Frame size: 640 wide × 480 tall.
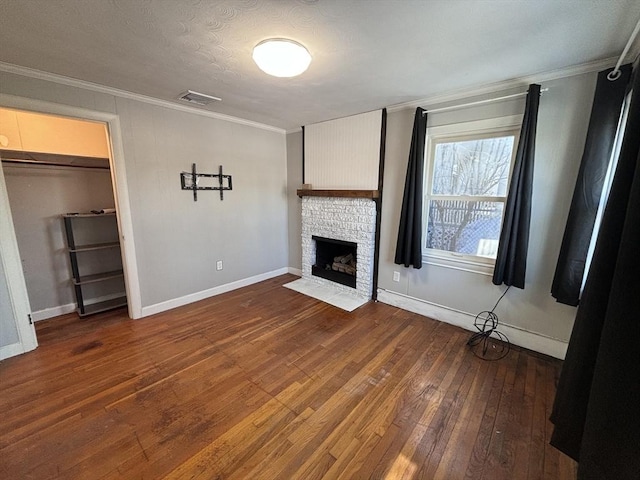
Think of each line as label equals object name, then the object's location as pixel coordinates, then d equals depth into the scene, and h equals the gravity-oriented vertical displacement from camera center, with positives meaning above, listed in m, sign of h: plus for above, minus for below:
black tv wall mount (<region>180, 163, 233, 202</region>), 3.15 +0.19
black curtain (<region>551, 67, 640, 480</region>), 0.49 -0.30
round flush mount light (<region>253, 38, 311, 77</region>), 1.66 +0.91
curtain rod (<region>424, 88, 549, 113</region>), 2.24 +0.88
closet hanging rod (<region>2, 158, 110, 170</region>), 2.52 +0.32
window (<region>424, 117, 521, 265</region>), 2.46 +0.11
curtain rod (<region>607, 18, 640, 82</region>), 1.68 +0.85
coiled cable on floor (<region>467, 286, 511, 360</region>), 2.41 -1.37
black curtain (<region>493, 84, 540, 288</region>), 2.15 -0.11
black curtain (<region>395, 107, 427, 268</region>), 2.77 -0.08
